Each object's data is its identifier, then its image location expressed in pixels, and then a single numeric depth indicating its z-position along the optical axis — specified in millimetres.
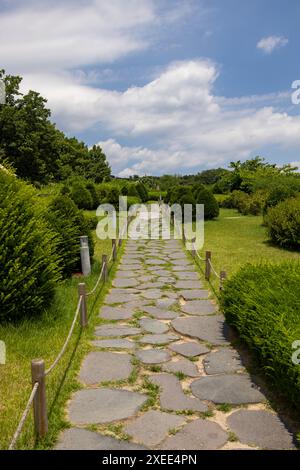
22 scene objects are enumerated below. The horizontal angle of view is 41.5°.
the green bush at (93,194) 27397
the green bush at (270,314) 3211
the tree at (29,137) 34344
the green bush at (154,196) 51003
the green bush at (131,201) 29580
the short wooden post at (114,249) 10321
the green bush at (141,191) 40656
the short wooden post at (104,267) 7816
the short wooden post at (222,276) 6457
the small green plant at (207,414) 3287
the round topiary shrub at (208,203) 20875
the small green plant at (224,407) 3383
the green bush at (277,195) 17484
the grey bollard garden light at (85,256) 8245
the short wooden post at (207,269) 8133
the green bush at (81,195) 24391
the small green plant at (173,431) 3021
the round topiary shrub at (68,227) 7789
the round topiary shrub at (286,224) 11938
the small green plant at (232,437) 2953
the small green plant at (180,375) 4006
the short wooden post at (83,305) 5290
